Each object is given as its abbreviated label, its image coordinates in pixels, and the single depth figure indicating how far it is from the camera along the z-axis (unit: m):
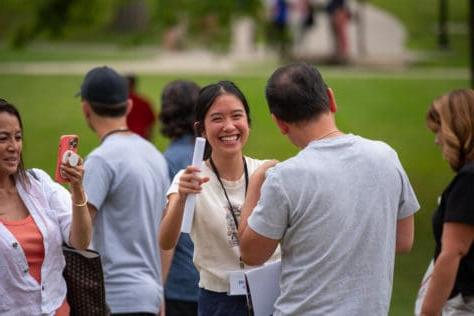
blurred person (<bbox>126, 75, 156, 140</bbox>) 22.03
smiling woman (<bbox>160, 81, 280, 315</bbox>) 10.41
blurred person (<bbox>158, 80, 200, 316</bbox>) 13.49
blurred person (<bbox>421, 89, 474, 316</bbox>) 10.19
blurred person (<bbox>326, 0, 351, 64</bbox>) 48.78
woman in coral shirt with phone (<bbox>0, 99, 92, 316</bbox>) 9.88
